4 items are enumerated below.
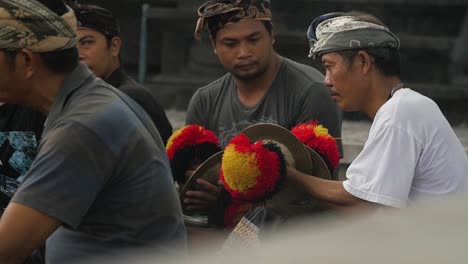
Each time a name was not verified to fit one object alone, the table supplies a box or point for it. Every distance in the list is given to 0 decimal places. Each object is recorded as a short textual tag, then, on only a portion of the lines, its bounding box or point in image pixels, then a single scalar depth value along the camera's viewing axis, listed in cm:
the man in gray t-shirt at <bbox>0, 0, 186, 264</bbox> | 560
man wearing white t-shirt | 666
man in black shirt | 942
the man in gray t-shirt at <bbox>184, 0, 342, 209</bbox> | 869
